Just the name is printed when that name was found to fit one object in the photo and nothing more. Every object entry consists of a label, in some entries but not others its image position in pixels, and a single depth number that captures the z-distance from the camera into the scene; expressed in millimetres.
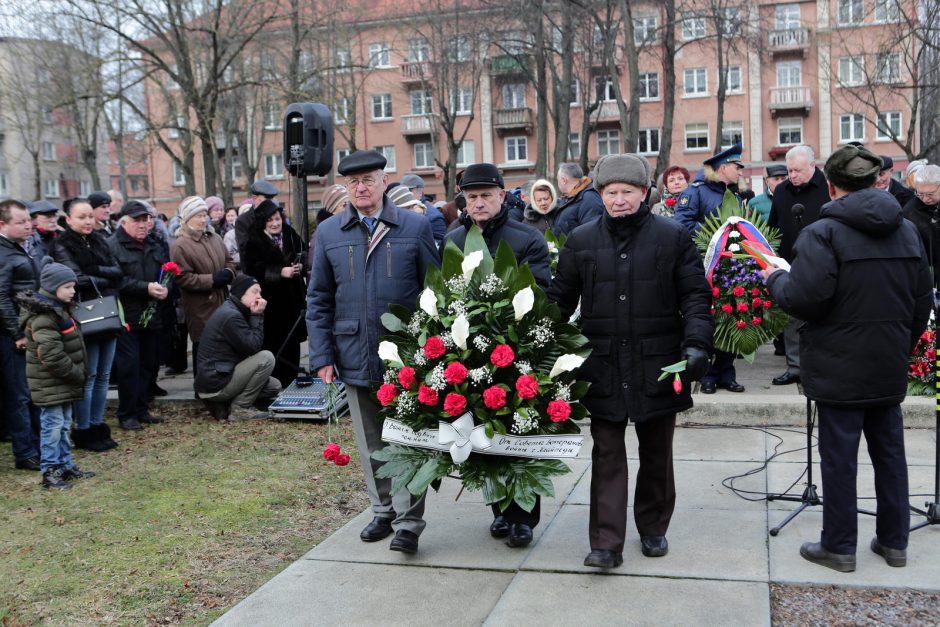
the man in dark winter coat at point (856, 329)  4555
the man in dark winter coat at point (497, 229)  5402
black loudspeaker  10172
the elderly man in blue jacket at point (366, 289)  5375
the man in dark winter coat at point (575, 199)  8484
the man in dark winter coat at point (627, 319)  4766
